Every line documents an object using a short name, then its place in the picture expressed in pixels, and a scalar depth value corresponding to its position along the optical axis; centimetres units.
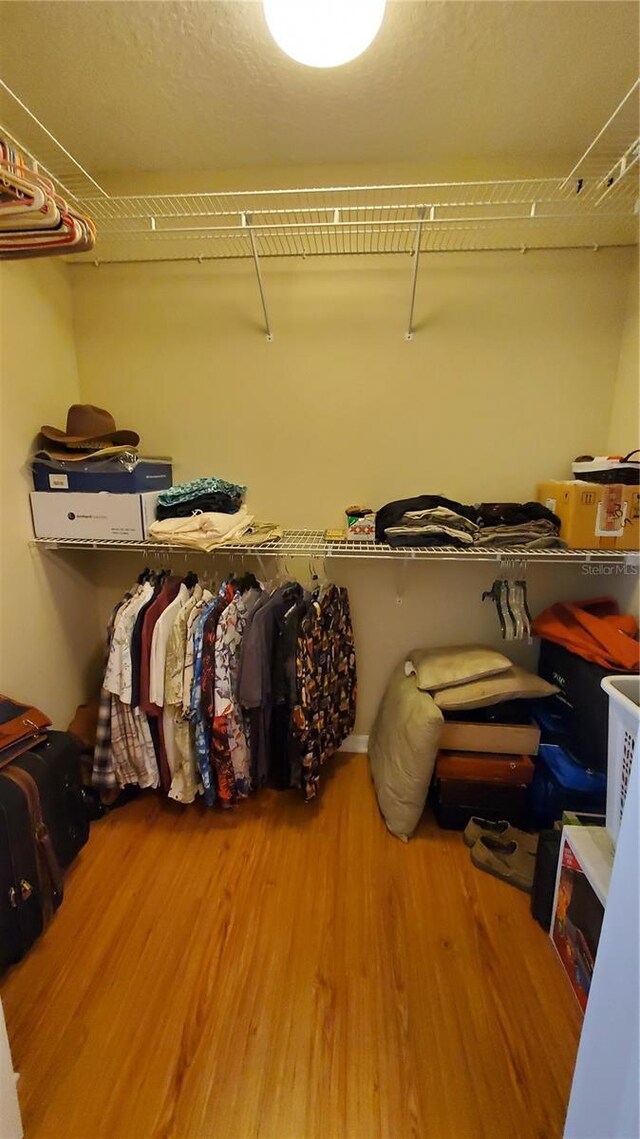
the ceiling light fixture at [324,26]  89
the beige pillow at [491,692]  164
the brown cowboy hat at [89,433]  162
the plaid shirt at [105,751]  166
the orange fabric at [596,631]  151
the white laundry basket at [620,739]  115
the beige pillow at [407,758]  160
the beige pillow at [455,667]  169
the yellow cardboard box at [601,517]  150
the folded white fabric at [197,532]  158
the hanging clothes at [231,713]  155
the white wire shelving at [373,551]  154
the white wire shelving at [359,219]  151
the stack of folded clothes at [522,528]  156
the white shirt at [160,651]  155
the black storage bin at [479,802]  169
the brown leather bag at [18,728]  133
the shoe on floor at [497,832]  163
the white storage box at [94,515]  162
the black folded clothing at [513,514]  160
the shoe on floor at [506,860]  150
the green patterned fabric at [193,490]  168
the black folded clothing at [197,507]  168
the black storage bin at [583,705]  150
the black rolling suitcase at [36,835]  119
